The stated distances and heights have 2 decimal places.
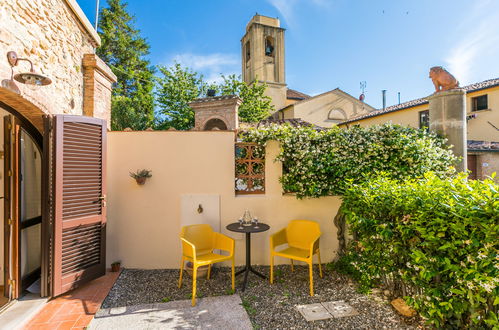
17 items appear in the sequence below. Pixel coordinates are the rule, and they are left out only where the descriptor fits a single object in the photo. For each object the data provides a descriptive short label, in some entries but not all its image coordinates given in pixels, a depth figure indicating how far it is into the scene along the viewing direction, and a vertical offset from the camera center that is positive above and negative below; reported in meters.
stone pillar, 5.21 +1.02
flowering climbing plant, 4.53 +0.25
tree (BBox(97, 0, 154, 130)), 18.44 +9.29
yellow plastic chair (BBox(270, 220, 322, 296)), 4.05 -1.24
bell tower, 22.28 +10.41
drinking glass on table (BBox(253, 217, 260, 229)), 4.49 -0.90
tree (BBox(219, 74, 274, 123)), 17.06 +5.14
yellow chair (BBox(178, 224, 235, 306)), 3.82 -1.21
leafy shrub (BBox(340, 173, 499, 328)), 2.07 -0.74
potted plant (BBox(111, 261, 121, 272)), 4.60 -1.74
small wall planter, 4.61 -0.08
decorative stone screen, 4.92 +0.05
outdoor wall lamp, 2.94 +1.13
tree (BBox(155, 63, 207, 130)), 15.98 +4.88
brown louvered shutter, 3.53 -0.42
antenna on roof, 28.20 +9.11
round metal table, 4.15 -0.99
